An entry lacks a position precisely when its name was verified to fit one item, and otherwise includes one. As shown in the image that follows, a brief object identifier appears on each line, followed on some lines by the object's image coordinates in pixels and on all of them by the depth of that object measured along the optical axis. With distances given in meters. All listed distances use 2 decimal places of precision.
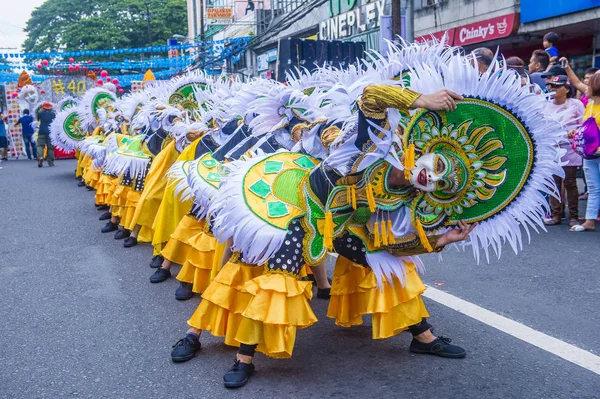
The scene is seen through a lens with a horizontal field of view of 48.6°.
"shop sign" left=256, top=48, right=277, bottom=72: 25.49
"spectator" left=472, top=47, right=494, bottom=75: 4.99
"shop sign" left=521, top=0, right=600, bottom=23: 11.99
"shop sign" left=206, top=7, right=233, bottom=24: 28.48
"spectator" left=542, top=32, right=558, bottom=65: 8.21
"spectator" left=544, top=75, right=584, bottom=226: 6.64
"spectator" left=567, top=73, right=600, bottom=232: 6.55
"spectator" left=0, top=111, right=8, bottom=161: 20.14
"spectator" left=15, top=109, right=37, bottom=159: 19.73
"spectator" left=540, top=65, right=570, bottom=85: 6.71
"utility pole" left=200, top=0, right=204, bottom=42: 27.24
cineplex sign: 18.97
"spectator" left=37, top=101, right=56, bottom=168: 16.03
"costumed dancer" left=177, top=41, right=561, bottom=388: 2.81
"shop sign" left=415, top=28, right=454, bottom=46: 16.01
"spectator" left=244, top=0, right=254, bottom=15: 27.01
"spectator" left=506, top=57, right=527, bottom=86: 6.40
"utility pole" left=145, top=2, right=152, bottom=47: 38.01
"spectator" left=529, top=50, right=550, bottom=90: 7.39
